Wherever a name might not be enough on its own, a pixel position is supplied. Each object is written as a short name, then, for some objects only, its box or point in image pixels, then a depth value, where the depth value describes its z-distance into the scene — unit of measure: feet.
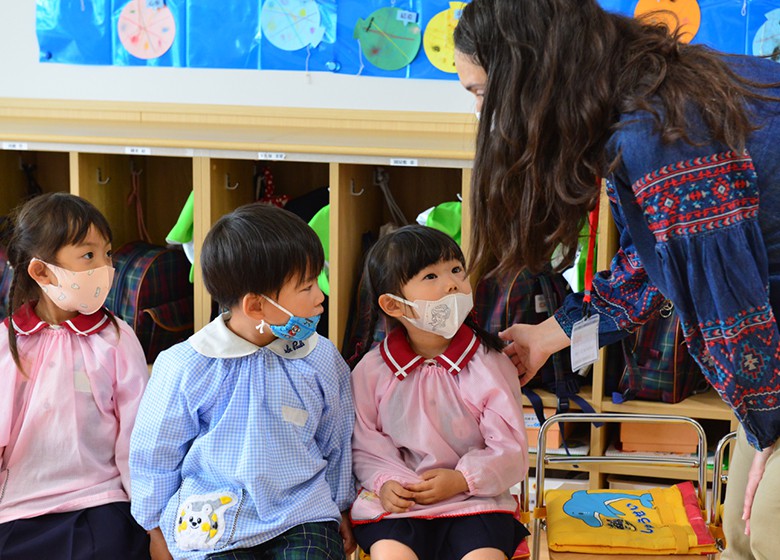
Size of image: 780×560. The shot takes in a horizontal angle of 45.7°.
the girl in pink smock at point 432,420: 6.24
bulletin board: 10.81
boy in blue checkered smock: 6.06
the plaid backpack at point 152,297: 10.07
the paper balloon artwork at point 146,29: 11.51
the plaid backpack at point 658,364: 9.16
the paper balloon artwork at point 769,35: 10.03
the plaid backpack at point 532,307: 9.30
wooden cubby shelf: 9.19
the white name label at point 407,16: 10.89
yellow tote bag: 6.22
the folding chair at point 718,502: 6.48
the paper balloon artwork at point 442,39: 10.82
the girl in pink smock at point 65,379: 6.50
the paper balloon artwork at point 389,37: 10.91
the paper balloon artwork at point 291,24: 11.15
